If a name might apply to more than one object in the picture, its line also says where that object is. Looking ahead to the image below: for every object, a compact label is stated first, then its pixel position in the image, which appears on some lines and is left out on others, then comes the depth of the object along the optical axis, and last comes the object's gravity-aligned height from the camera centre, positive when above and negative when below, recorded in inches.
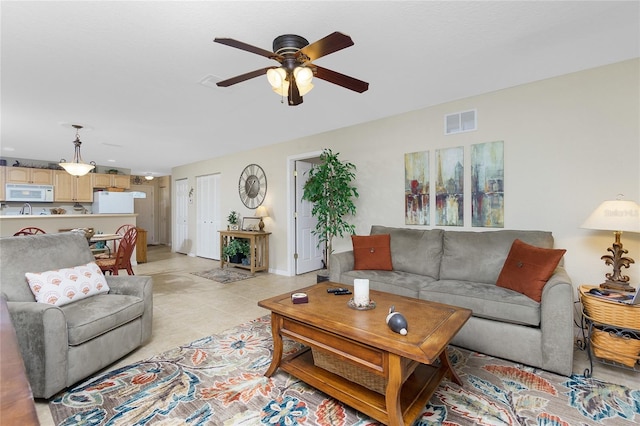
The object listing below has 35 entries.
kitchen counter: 190.9 -6.6
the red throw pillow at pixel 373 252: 131.6 -18.4
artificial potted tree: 158.4 +10.0
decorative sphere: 61.3 -23.9
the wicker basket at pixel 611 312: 78.0 -28.1
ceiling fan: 68.6 +35.9
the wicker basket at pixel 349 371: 66.6 -38.7
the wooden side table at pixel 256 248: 209.5 -27.1
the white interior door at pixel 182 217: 309.7 -5.1
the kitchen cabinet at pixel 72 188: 270.2 +23.7
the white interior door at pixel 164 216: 388.5 -4.8
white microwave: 244.1 +17.5
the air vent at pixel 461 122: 129.0 +40.5
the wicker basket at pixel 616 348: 80.4 -38.4
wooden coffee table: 58.1 -29.8
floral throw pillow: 83.9 -21.7
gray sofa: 81.7 -26.8
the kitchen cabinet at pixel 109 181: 289.6 +33.0
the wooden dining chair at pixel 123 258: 145.7 -23.9
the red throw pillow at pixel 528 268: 88.8 -18.4
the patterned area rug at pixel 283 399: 65.8 -46.5
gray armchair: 70.6 -28.6
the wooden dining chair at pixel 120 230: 222.9 -14.1
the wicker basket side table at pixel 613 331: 78.8 -33.8
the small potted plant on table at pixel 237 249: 222.5 -28.5
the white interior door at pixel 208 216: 272.2 -3.6
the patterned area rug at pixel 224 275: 195.2 -44.5
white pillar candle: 76.9 -21.2
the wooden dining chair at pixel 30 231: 171.5 -11.2
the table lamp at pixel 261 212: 217.2 +0.0
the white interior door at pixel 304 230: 208.7 -13.3
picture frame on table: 227.0 -8.8
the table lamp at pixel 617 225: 85.8 -4.2
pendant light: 174.1 +27.9
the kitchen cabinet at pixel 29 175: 248.8 +33.0
